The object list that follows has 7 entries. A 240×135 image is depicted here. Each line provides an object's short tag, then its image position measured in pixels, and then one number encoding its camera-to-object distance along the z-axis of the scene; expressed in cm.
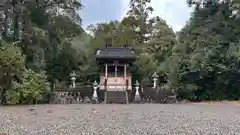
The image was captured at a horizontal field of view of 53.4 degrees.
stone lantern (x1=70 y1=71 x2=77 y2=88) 1799
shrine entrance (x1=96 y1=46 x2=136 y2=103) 1901
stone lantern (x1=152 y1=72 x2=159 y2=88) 1783
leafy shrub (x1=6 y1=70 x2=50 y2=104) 1218
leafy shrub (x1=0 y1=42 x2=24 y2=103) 1186
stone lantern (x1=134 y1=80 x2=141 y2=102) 1540
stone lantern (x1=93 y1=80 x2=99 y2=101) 1560
